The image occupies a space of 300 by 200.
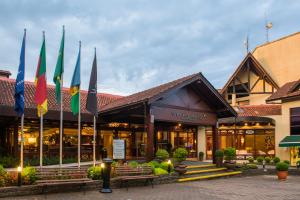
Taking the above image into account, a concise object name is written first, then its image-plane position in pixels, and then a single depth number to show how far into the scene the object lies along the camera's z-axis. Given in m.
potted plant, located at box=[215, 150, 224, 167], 20.86
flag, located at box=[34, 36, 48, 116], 14.49
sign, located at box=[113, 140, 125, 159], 16.78
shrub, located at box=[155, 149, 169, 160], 17.81
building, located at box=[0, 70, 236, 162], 18.69
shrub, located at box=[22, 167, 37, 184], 12.55
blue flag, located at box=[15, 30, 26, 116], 13.21
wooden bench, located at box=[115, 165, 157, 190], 14.58
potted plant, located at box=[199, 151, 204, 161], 28.90
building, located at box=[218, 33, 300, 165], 30.38
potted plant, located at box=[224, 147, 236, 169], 20.70
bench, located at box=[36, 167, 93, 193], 12.41
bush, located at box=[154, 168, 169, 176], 16.10
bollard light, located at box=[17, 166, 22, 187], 12.13
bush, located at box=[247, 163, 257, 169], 21.67
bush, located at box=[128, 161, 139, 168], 15.95
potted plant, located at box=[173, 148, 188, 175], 17.15
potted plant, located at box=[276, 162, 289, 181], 18.81
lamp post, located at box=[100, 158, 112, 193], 13.23
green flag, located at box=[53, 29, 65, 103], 15.34
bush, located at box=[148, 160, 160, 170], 16.83
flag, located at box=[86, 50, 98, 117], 15.65
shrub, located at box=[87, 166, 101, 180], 14.30
